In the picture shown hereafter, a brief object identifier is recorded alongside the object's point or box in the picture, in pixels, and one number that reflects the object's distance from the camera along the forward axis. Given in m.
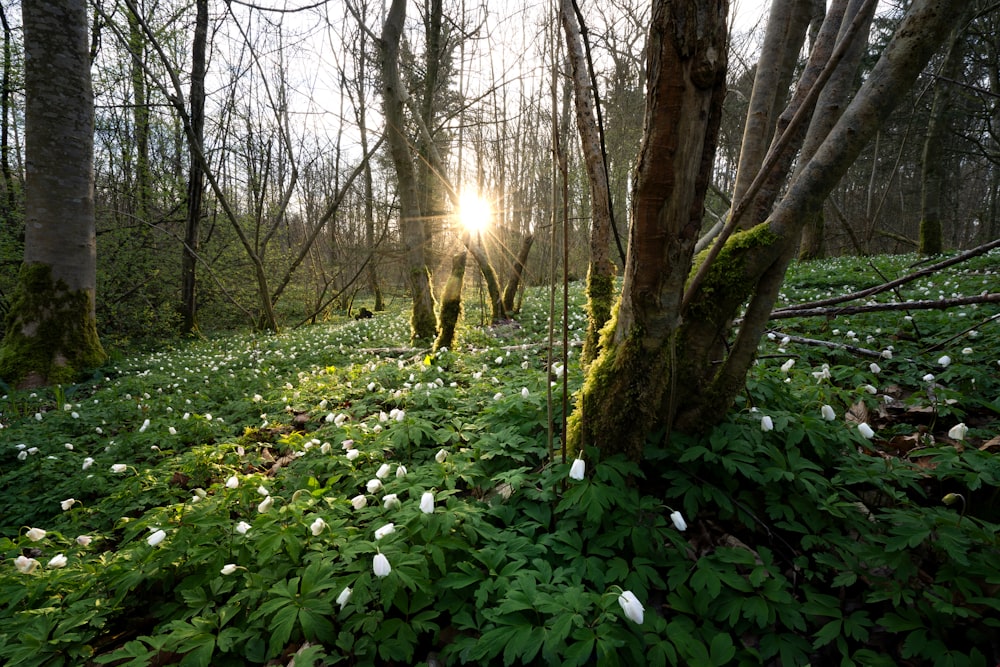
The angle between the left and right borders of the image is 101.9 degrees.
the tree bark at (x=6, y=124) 9.62
